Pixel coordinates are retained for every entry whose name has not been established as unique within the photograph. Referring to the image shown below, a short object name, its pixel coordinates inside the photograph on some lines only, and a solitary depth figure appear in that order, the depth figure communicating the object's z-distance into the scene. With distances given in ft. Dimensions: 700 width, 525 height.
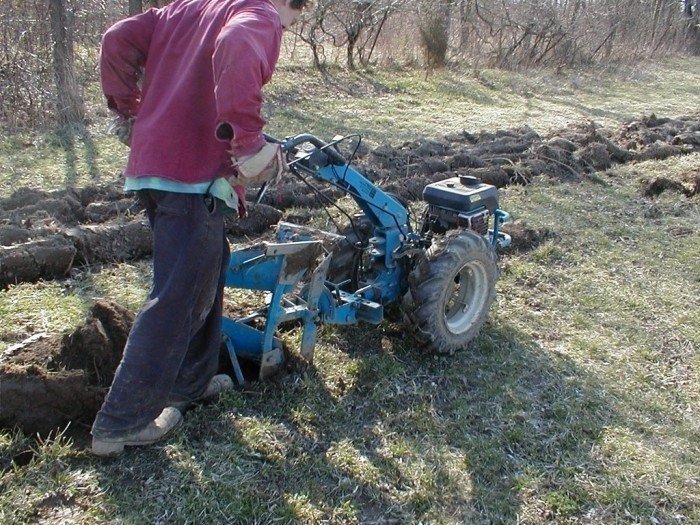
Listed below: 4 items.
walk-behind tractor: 11.70
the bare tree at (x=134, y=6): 34.42
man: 9.05
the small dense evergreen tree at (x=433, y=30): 52.75
